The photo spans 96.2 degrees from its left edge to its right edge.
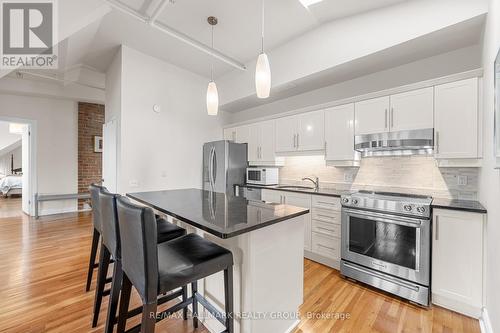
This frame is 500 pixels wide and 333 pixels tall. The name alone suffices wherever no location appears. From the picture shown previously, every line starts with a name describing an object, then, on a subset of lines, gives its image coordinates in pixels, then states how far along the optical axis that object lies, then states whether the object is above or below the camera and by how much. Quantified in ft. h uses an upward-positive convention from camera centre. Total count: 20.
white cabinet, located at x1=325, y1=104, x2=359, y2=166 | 9.87 +1.41
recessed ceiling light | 8.43 +6.17
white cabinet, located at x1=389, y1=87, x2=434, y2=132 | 7.84 +2.04
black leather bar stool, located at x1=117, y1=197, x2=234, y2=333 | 3.63 -1.84
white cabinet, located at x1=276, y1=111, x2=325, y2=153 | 11.00 +1.73
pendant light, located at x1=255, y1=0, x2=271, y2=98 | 6.16 +2.50
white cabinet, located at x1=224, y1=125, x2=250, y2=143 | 14.64 +2.16
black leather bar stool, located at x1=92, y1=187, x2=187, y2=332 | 4.95 -1.98
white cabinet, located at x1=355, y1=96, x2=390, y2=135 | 8.83 +2.05
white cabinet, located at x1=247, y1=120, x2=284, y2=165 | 13.24 +1.29
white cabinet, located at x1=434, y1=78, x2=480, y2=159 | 7.01 +1.51
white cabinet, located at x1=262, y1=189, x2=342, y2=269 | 9.33 -2.69
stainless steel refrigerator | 13.39 +0.01
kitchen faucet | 11.86 -0.88
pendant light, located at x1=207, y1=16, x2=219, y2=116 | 7.83 +2.30
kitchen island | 4.72 -2.13
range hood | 7.82 +0.86
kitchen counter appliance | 12.91 -0.62
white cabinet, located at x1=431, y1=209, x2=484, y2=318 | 6.27 -2.76
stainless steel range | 6.92 -2.61
